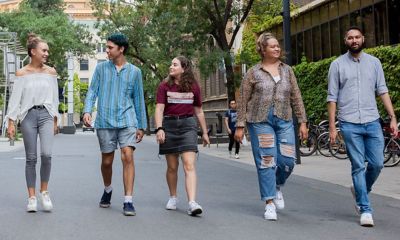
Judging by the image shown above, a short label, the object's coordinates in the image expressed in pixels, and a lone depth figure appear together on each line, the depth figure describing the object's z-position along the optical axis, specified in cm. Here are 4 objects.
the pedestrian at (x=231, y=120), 1789
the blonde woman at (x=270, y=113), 643
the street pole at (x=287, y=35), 1499
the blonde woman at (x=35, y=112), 679
